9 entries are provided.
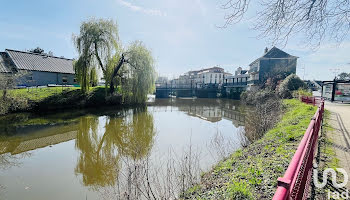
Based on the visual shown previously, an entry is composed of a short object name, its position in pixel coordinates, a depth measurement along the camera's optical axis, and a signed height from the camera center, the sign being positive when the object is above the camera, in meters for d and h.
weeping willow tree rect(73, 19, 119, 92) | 18.98 +4.33
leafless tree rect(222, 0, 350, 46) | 3.25 +1.46
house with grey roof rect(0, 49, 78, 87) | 24.34 +2.85
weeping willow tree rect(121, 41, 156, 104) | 19.53 +1.39
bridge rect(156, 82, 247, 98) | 41.44 -0.03
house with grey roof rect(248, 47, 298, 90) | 34.88 +5.26
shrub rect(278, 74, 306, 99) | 21.12 +0.54
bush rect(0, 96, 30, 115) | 14.01 -1.51
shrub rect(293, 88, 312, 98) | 17.10 -0.23
